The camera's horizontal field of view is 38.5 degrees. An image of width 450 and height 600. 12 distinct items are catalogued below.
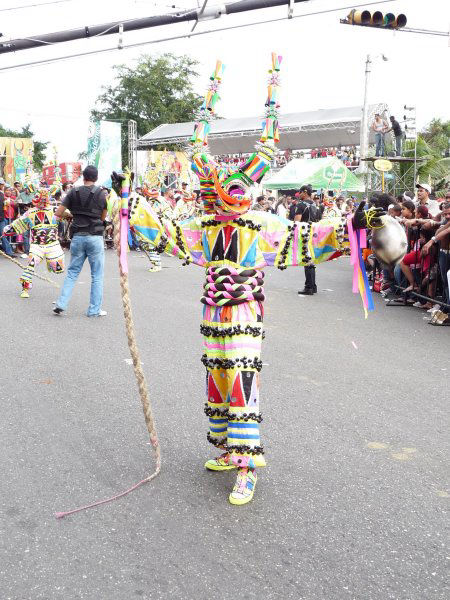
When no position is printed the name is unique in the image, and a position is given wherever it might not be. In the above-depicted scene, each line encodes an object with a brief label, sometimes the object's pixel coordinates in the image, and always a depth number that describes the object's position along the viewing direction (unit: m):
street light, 21.87
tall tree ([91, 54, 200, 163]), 50.00
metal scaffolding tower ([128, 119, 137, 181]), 32.34
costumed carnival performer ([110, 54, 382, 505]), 3.46
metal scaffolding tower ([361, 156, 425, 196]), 17.19
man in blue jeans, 8.05
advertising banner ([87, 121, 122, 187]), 26.47
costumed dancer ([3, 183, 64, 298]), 9.75
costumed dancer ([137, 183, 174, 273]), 11.46
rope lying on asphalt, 3.50
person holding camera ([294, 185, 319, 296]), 10.38
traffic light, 9.79
